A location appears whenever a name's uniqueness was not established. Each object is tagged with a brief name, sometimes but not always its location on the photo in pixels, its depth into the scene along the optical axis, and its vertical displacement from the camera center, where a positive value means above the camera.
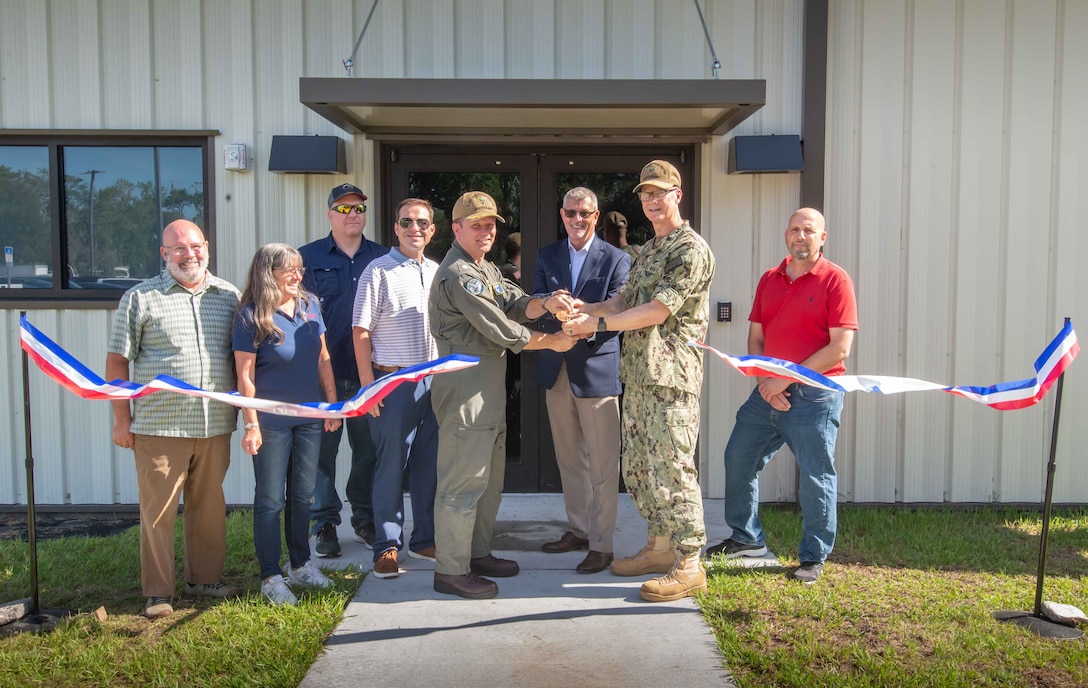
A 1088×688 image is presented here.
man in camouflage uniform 4.12 -0.40
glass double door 6.04 +0.72
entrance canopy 4.87 +1.06
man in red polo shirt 4.34 -0.35
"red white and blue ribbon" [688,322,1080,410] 3.85 -0.43
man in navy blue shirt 4.83 -0.25
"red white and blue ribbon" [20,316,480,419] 3.77 -0.43
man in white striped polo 4.51 -0.30
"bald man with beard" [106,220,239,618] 3.89 -0.41
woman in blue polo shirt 3.97 -0.48
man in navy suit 4.62 -0.53
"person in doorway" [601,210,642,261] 5.92 +0.39
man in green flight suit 4.15 -0.50
